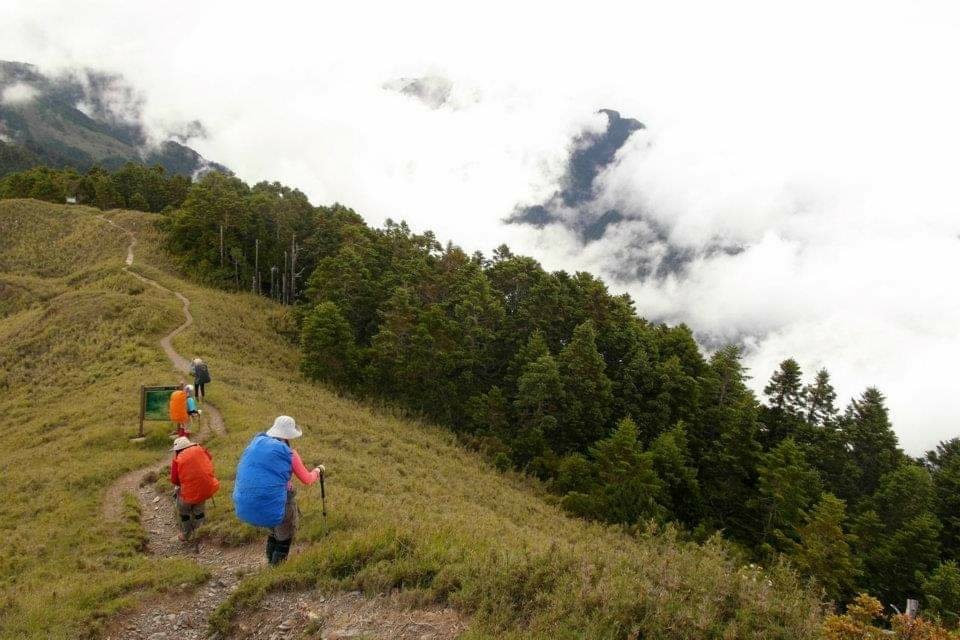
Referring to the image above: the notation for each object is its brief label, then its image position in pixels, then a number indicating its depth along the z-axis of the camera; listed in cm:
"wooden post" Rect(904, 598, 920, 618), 578
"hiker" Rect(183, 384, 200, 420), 1947
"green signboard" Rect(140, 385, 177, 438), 1861
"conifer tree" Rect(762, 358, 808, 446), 4203
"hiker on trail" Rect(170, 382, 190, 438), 1770
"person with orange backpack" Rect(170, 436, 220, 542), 1010
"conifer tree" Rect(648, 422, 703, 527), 3516
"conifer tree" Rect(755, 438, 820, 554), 3281
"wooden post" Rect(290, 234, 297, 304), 6281
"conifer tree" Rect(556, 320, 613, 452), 3944
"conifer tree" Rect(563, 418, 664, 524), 3088
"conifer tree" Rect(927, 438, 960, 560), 3391
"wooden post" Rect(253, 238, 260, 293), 6344
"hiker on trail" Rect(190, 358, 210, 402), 2331
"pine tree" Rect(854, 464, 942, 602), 3003
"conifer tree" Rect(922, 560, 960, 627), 2527
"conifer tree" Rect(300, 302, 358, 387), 4091
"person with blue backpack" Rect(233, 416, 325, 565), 746
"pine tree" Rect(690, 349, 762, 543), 3891
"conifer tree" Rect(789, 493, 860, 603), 2612
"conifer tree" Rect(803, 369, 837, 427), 4088
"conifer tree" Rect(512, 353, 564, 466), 3809
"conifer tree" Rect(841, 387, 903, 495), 3800
